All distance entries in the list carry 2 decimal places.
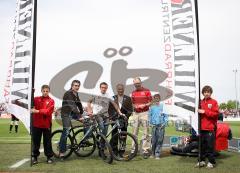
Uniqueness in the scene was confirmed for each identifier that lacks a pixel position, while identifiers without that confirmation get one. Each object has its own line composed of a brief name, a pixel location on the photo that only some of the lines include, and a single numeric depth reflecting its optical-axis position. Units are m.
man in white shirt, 10.20
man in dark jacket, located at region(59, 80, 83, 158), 9.75
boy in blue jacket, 10.34
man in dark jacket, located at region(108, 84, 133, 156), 10.23
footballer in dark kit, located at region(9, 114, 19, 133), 21.59
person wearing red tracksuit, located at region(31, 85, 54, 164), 9.17
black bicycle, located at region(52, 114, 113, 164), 9.73
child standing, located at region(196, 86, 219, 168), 8.73
